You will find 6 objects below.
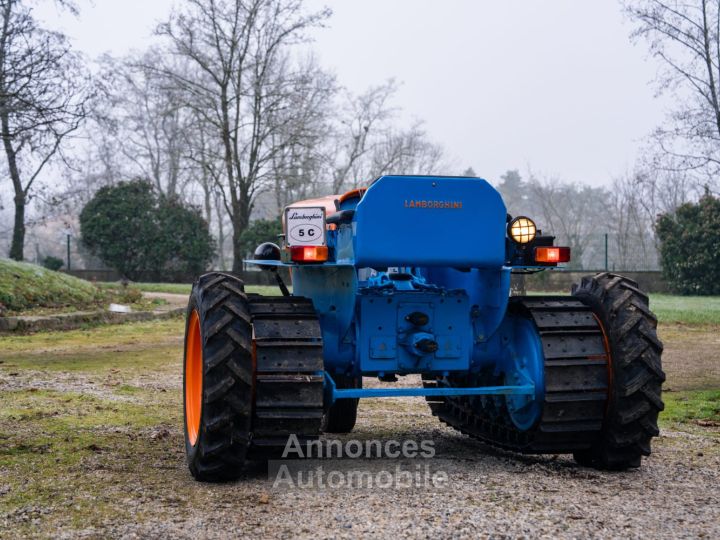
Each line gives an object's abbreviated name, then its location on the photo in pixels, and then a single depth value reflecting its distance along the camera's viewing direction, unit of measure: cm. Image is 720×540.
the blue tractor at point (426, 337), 511
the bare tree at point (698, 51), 2634
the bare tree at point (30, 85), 1402
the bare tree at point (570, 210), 6181
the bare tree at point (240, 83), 3591
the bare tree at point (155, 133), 5112
